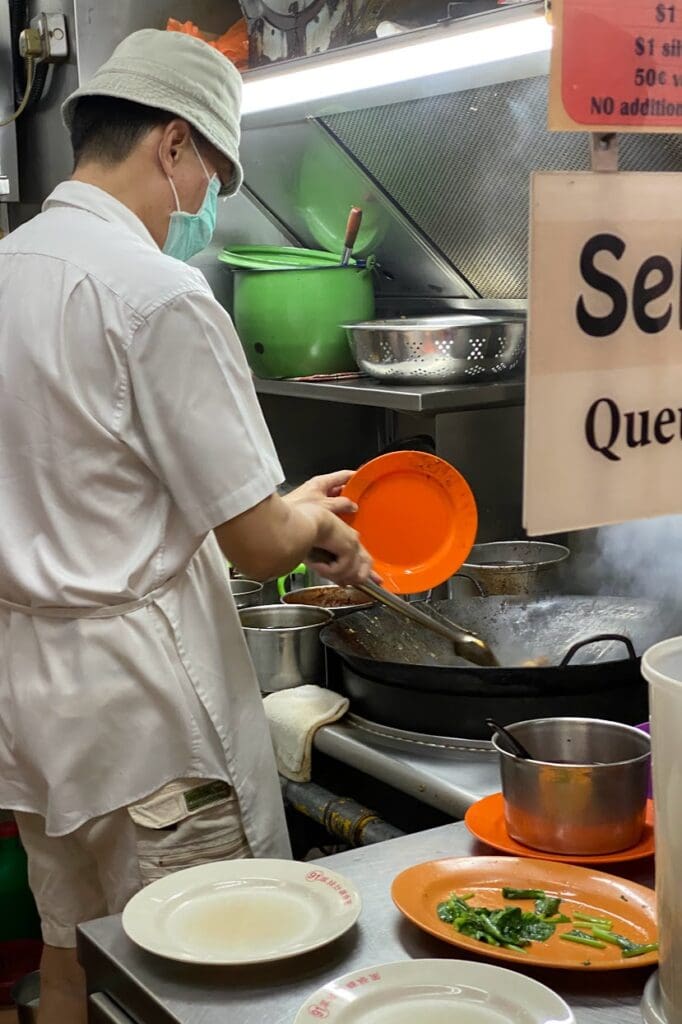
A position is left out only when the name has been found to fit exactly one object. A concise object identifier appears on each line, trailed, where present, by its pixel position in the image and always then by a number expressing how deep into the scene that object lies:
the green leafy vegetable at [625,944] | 1.13
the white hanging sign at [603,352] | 0.99
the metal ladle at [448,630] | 2.03
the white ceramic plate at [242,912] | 1.17
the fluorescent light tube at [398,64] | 1.97
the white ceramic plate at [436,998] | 1.03
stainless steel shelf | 2.40
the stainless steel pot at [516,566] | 2.42
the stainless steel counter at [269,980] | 1.09
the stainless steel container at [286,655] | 2.30
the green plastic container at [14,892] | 2.92
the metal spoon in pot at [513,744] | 1.45
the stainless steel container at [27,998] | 2.62
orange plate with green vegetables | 1.13
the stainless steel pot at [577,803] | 1.36
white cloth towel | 2.14
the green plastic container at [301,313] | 2.84
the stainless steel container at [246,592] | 2.74
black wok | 1.87
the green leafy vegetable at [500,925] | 1.17
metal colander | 2.43
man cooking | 1.76
